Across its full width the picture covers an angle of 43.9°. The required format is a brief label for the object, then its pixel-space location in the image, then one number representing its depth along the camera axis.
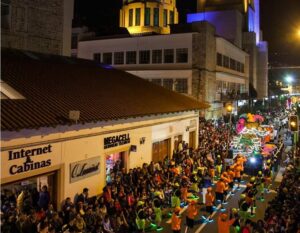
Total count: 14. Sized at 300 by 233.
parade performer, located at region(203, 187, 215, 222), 16.37
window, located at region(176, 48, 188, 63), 40.91
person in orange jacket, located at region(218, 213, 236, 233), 13.22
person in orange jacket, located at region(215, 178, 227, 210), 17.77
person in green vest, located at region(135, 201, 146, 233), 13.68
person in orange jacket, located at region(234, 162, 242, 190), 21.36
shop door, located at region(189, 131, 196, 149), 29.45
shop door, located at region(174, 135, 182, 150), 26.23
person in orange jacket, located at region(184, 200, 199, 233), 14.78
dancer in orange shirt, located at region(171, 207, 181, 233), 13.70
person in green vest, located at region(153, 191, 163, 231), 14.86
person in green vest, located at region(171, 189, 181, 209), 15.84
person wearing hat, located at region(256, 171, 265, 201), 19.11
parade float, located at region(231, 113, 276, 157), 25.56
